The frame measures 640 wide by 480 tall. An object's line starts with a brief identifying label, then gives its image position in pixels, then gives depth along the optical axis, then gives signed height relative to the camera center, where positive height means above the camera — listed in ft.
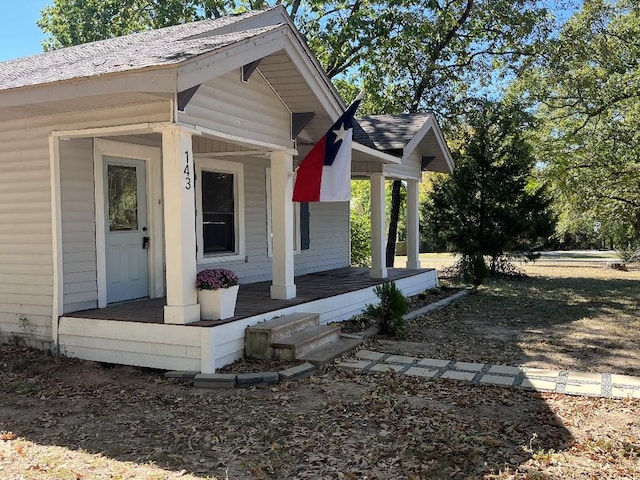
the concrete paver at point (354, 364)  20.31 -5.07
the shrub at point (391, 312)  25.49 -3.98
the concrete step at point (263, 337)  20.27 -4.06
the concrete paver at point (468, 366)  19.90 -5.12
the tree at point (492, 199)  49.75 +1.99
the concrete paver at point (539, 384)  17.53 -5.11
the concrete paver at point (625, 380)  17.85 -5.10
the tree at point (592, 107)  60.18 +13.68
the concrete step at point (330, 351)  19.90 -4.78
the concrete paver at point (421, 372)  19.17 -5.11
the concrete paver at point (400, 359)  21.07 -5.09
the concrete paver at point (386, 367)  19.85 -5.10
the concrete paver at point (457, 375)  18.78 -5.11
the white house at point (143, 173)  18.66 +2.13
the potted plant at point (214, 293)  19.62 -2.35
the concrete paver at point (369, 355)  21.66 -5.07
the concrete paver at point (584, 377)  18.44 -5.12
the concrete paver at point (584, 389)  17.01 -5.12
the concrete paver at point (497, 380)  18.16 -5.12
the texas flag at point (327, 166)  24.80 +2.54
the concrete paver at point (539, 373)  19.02 -5.12
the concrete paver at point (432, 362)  20.48 -5.10
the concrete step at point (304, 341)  20.10 -4.35
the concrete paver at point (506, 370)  19.44 -5.12
